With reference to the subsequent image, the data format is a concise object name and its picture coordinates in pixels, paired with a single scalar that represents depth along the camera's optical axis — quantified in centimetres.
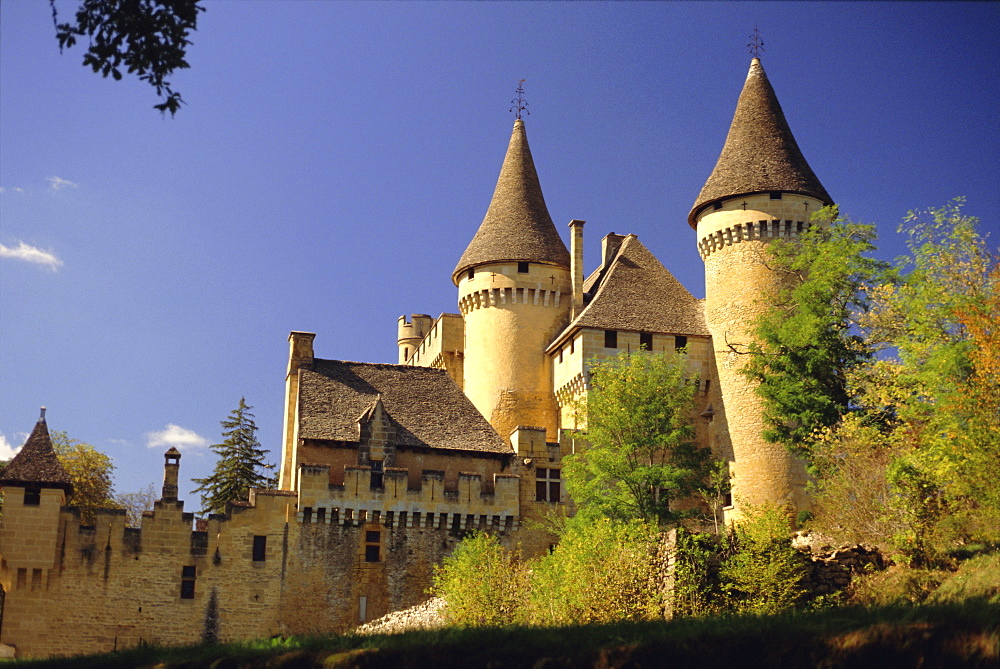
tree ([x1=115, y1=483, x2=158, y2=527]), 5797
